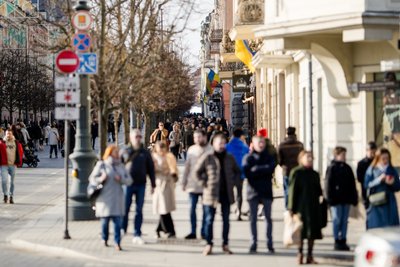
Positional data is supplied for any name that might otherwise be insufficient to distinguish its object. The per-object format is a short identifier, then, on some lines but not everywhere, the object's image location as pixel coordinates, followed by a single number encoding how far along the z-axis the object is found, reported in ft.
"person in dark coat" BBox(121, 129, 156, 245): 54.54
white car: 30.37
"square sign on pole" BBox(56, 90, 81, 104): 58.29
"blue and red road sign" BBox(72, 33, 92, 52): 62.85
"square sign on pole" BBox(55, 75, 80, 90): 58.34
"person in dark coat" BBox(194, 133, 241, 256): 50.31
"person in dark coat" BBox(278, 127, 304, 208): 62.34
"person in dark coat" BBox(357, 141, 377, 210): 52.34
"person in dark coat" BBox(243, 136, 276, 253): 50.93
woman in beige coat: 56.49
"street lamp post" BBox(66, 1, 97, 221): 65.41
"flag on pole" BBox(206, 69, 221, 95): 209.97
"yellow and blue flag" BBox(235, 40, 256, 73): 117.19
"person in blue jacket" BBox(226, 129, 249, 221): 67.92
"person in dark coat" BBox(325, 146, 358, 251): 50.06
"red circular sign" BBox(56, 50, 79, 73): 59.36
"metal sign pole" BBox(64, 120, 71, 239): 56.90
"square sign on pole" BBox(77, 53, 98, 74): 62.28
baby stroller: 135.95
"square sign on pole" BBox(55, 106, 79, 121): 57.79
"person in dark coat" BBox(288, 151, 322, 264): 47.26
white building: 57.82
